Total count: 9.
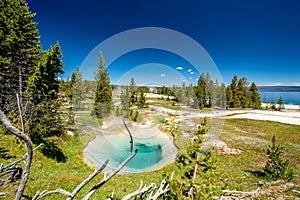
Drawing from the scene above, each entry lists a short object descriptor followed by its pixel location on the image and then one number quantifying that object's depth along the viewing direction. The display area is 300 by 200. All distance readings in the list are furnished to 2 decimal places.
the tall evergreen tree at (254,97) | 57.44
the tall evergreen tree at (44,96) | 10.81
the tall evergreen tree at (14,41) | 13.02
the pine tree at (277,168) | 7.89
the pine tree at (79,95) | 28.36
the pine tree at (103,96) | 28.12
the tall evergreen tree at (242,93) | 56.38
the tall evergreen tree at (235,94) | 55.45
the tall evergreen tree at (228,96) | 54.04
